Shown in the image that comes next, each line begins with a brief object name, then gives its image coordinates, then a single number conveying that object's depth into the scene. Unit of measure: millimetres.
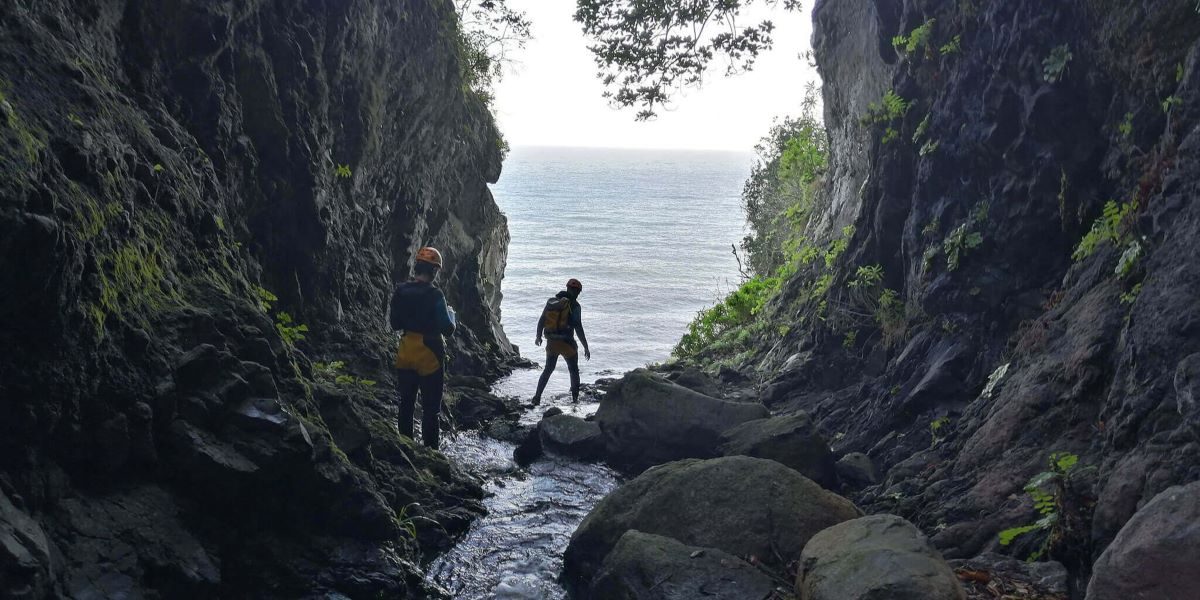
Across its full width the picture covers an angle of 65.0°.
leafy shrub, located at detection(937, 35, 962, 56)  11844
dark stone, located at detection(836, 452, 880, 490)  9742
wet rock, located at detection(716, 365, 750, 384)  16812
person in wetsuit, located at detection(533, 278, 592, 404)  14641
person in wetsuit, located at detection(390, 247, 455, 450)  9758
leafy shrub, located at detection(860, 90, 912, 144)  13109
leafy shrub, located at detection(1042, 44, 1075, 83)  9672
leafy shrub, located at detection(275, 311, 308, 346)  9801
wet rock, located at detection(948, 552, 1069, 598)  5664
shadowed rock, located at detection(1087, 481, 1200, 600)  4449
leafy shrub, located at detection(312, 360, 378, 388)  9898
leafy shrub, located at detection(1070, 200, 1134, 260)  8117
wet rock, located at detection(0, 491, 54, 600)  4262
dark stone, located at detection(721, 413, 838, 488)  9820
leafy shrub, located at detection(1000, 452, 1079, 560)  6137
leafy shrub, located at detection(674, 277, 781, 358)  20922
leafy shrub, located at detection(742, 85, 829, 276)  23864
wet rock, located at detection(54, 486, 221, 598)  4938
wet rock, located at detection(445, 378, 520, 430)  13477
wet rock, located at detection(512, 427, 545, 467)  11594
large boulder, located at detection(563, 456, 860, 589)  7012
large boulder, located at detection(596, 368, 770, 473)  11414
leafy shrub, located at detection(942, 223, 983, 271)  10544
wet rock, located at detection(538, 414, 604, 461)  11727
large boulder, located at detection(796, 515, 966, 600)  5145
